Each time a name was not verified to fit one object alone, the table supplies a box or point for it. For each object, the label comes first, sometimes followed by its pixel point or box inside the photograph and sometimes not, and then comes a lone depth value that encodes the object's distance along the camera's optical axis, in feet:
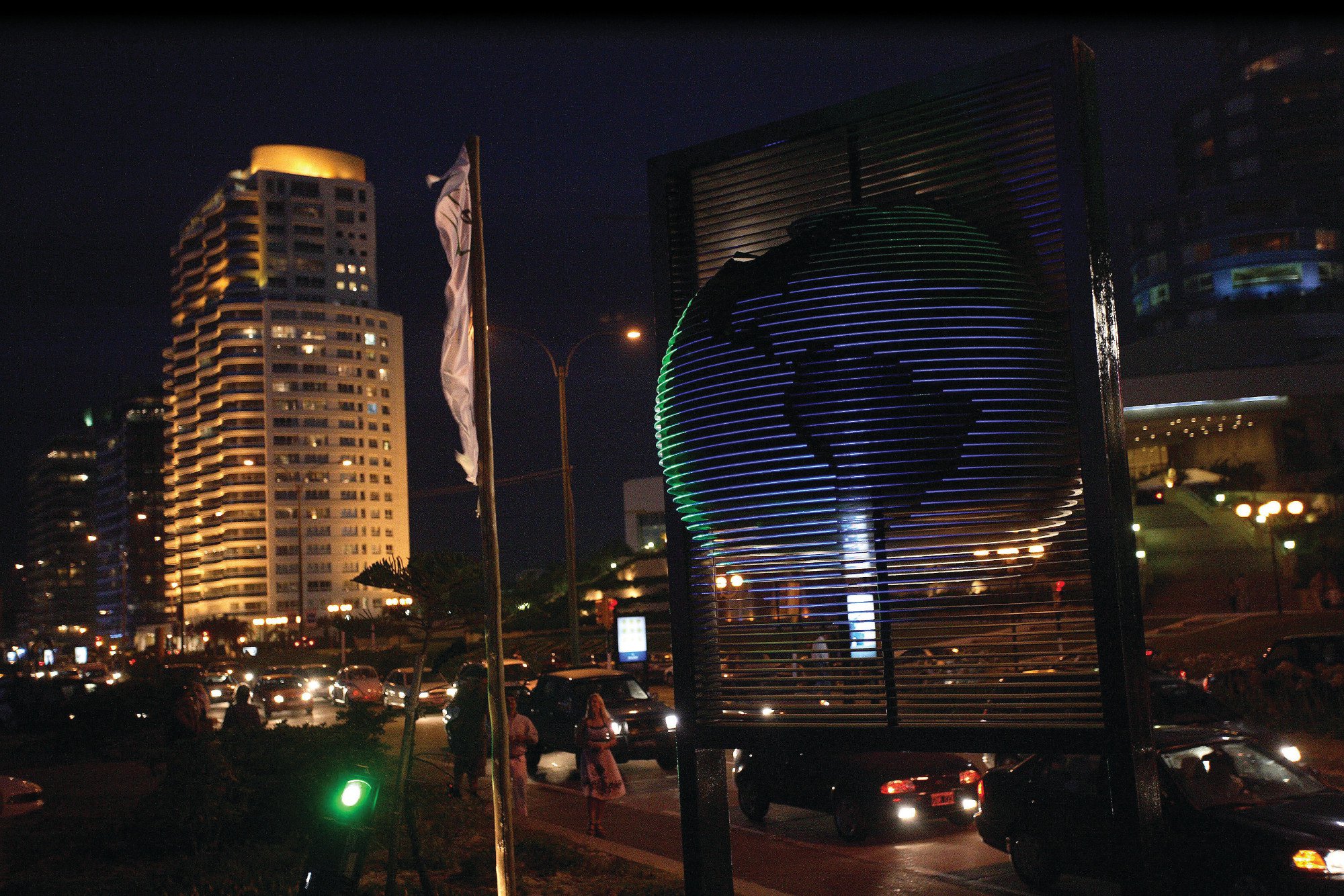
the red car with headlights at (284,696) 127.13
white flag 28.68
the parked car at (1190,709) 50.62
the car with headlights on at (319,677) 144.66
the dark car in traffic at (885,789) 44.09
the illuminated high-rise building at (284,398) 577.84
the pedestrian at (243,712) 57.77
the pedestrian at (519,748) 49.78
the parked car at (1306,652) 71.92
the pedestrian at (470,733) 51.31
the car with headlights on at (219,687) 148.66
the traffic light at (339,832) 22.12
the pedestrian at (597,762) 46.99
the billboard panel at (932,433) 15.48
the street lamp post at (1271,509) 93.20
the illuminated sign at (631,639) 108.17
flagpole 26.35
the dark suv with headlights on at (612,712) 67.56
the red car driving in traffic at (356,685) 124.77
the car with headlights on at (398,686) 117.60
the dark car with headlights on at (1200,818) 28.84
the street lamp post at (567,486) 93.18
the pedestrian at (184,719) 55.16
